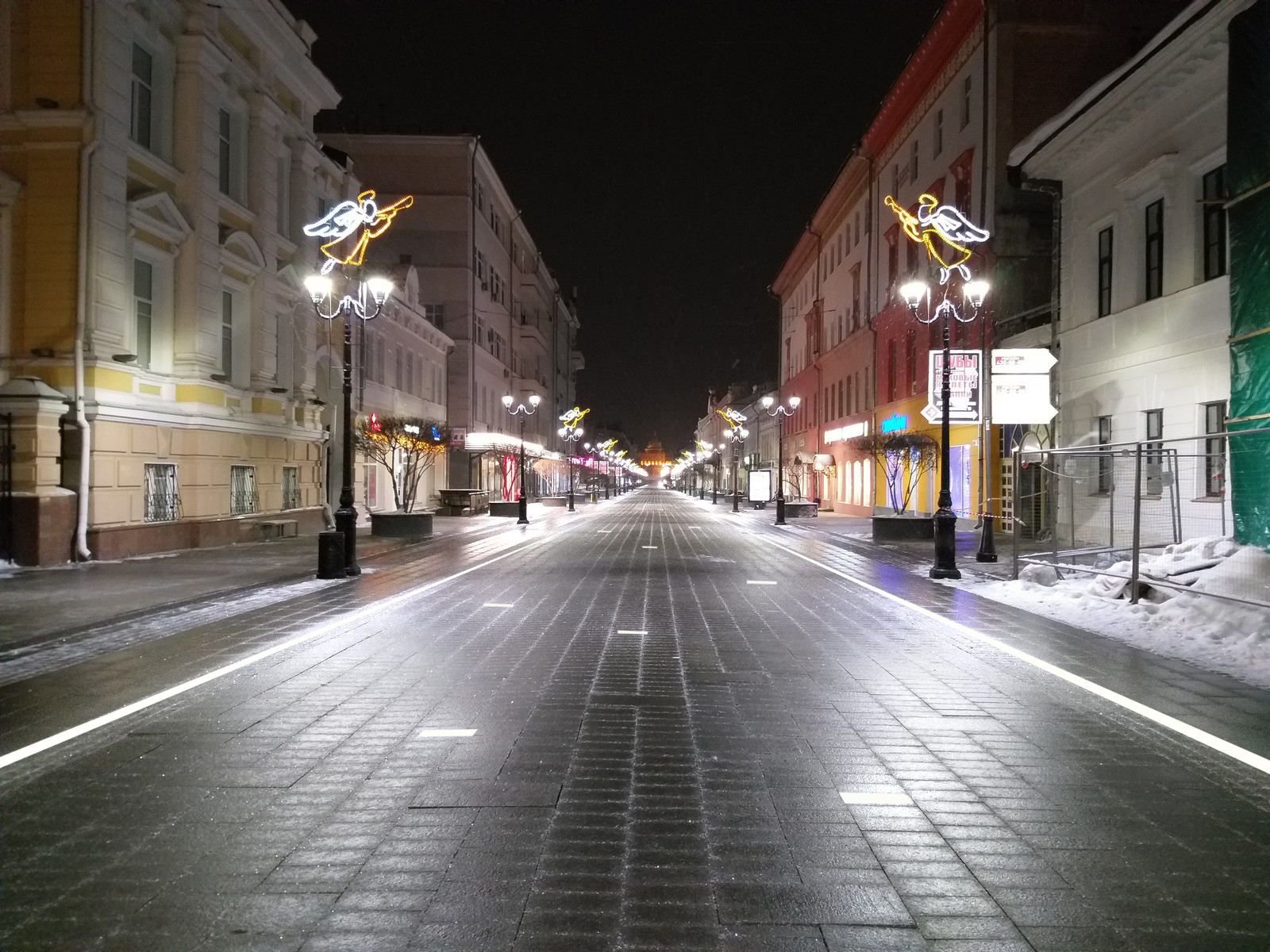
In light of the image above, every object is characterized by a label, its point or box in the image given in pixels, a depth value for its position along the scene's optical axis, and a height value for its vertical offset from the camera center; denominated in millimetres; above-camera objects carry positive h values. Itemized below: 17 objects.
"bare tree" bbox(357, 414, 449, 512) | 28688 +1419
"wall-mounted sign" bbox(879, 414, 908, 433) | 35344 +2643
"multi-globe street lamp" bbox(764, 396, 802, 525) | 35594 +405
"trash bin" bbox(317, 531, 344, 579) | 14742 -1205
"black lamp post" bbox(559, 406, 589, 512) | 52881 +4075
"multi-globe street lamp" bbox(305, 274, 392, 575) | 15344 +175
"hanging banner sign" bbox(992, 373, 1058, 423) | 16172 +1646
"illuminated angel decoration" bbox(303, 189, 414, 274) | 16878 +5086
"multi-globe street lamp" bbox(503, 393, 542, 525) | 34319 +3943
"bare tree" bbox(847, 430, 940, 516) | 29172 +1230
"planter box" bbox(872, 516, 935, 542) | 24625 -1156
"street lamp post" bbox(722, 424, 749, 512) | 49688 +2971
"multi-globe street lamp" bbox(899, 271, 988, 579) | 15156 -369
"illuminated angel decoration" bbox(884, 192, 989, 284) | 16375 +4964
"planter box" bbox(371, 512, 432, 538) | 26109 -1256
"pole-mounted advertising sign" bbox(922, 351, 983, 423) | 19009 +2261
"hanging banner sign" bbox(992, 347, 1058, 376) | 15984 +2348
